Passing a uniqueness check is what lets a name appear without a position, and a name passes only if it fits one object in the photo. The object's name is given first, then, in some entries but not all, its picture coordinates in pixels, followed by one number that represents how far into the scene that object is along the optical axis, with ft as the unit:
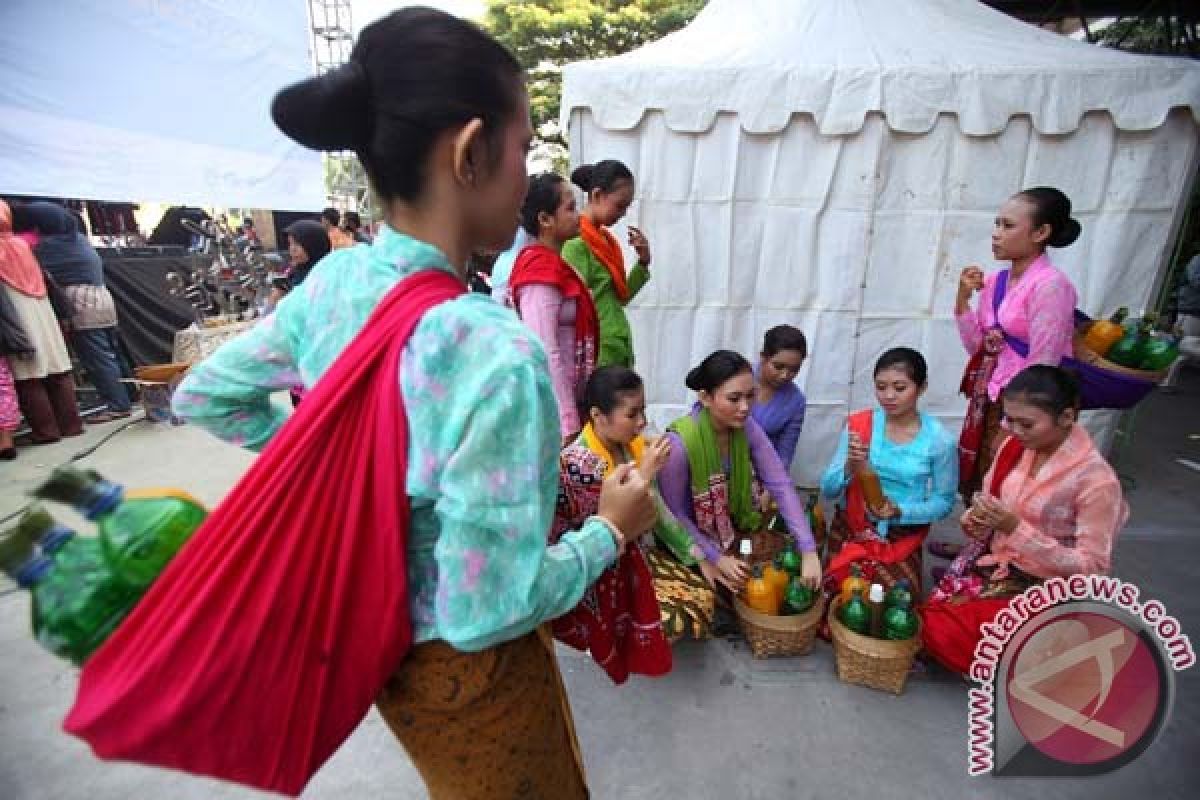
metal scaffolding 34.88
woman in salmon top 5.92
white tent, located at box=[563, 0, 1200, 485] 10.19
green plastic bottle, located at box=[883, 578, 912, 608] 6.68
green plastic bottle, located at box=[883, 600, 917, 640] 6.51
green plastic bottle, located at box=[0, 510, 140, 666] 1.96
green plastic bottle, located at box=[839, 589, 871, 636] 6.71
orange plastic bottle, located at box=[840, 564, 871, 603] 6.93
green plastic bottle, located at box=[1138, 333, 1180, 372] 7.50
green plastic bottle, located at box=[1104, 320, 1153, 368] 7.65
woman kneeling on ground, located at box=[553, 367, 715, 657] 4.51
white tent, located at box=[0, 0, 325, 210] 9.39
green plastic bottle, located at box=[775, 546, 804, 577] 7.45
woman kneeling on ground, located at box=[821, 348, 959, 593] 7.55
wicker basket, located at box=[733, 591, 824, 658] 6.96
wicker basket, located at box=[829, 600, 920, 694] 6.40
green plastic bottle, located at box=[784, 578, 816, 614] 7.06
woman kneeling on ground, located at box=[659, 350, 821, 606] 7.27
